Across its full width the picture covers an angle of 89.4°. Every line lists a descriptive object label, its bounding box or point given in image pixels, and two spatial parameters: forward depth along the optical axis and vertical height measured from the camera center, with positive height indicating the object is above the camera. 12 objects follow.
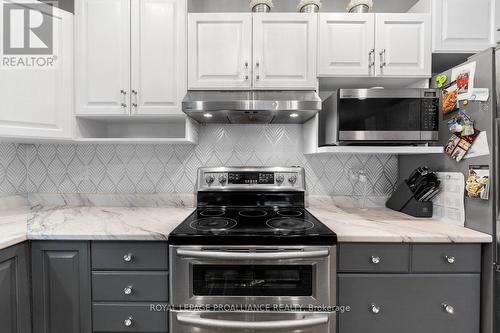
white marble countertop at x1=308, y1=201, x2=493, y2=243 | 1.21 -0.36
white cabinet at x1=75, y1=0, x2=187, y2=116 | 1.59 +0.67
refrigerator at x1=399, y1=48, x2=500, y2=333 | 1.18 -0.14
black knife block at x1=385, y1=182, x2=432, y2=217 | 1.57 -0.29
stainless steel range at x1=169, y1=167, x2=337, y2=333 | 1.20 -0.59
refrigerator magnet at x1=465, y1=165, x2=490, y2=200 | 1.22 -0.11
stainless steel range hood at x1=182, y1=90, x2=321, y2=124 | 1.46 +0.32
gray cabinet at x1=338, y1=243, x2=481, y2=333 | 1.23 -0.62
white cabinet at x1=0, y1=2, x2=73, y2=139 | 1.43 +0.44
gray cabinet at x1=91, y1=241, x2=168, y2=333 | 1.24 -0.63
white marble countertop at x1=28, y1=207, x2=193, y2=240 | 1.23 -0.36
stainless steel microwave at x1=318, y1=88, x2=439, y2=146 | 1.45 +0.26
